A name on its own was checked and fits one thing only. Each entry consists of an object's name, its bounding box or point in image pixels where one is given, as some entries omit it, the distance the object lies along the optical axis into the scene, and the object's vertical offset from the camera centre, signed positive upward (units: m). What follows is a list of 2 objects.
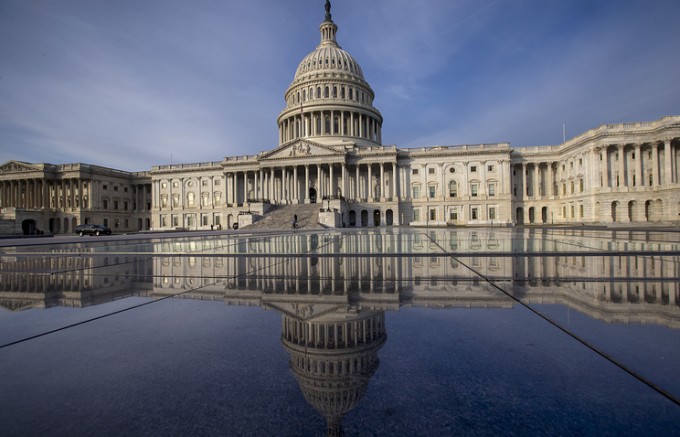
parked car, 46.31 -0.65
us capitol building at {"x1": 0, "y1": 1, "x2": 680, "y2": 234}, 49.75 +8.09
